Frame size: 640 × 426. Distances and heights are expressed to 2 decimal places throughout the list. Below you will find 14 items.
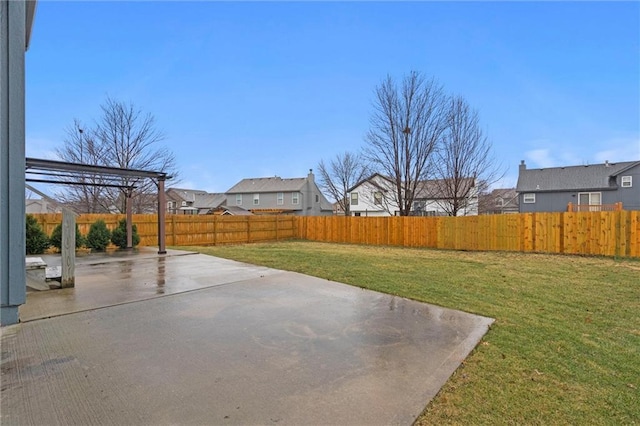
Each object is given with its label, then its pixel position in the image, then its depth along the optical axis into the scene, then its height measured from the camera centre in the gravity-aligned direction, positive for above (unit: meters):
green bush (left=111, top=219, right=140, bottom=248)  11.44 -0.72
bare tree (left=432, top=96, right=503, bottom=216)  15.64 +2.97
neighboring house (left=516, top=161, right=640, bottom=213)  24.25 +2.14
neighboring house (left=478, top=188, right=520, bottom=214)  23.41 +0.93
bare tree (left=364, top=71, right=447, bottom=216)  15.53 +4.26
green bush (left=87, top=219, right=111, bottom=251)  10.80 -0.71
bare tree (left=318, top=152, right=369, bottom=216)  35.16 +4.37
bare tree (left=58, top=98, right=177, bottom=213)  18.05 +4.00
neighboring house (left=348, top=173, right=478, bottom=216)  16.78 +1.05
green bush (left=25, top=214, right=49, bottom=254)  9.57 -0.66
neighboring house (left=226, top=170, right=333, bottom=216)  36.41 +2.25
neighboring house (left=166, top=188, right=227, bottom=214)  41.54 +2.06
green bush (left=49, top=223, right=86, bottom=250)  10.13 -0.72
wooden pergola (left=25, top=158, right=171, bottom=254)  7.65 +1.18
